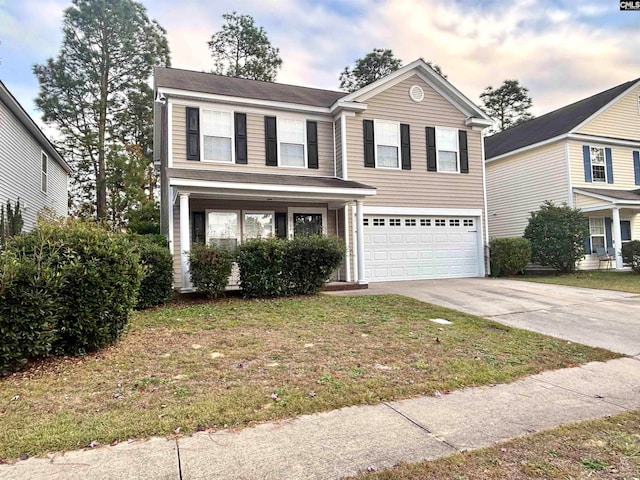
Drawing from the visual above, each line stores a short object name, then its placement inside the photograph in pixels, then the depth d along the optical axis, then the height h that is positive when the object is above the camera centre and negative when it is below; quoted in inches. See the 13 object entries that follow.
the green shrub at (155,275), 340.5 -12.2
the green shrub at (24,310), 174.1 -20.1
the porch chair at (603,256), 681.6 -14.8
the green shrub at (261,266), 378.0 -6.9
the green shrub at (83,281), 199.3 -8.9
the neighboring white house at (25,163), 448.1 +140.1
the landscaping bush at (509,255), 576.7 -6.6
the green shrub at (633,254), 594.8 -11.0
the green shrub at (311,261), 391.5 -3.9
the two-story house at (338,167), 461.4 +115.9
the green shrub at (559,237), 580.1 +17.4
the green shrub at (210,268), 367.6 -7.1
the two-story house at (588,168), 669.3 +144.5
